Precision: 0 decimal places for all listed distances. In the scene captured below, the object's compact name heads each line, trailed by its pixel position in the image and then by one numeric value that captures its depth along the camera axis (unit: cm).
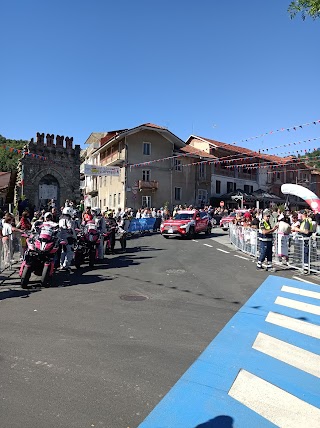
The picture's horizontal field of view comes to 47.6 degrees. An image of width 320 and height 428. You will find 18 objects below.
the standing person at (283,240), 1199
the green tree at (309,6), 927
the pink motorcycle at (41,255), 831
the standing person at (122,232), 1603
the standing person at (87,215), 1247
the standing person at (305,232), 1091
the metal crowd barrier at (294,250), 1073
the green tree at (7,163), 5975
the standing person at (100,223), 1249
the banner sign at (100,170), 3329
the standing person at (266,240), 1146
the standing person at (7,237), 998
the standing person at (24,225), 1137
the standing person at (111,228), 1450
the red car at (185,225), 2127
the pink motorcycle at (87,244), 1111
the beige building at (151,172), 4050
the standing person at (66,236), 1011
